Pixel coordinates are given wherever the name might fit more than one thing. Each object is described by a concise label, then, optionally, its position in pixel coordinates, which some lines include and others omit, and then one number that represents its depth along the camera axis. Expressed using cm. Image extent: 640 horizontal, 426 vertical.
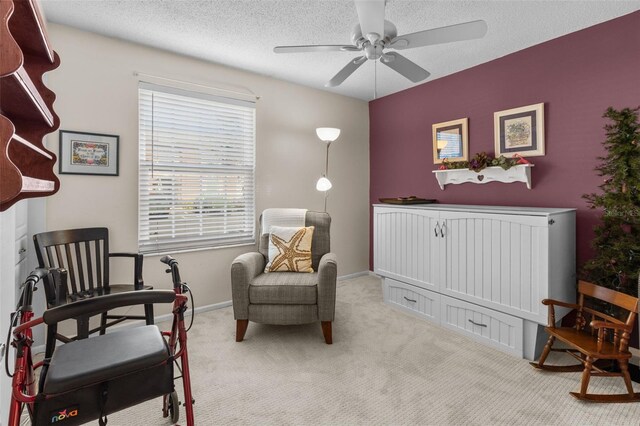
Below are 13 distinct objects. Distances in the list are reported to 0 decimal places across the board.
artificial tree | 208
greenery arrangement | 295
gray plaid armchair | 256
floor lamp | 358
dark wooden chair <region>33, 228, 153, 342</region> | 220
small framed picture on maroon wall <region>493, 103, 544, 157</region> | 285
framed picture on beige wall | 255
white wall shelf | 292
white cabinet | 232
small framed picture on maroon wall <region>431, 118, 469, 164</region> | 346
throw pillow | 296
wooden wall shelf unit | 85
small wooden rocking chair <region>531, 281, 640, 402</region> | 187
